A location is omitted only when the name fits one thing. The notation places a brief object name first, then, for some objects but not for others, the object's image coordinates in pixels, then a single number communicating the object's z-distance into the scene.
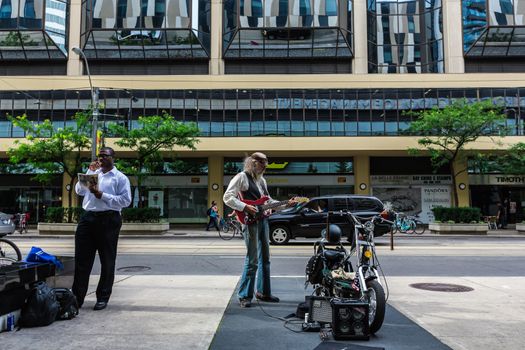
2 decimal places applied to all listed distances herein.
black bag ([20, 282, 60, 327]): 4.12
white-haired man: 5.08
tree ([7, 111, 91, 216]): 22.44
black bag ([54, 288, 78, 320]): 4.41
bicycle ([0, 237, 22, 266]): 6.88
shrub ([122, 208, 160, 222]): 23.02
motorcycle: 4.05
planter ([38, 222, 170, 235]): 22.34
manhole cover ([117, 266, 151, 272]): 8.56
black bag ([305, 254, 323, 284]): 4.71
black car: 15.09
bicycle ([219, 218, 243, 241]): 20.22
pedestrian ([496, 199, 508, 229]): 27.53
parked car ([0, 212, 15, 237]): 14.26
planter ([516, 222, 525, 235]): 23.73
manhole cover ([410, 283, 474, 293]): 6.45
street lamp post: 20.06
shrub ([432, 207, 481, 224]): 22.86
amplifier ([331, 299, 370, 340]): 3.84
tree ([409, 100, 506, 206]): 22.97
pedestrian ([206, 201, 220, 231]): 23.37
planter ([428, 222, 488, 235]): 22.47
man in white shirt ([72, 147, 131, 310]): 4.84
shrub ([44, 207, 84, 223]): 23.11
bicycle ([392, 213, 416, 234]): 22.21
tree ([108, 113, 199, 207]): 22.86
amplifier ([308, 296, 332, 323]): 3.97
